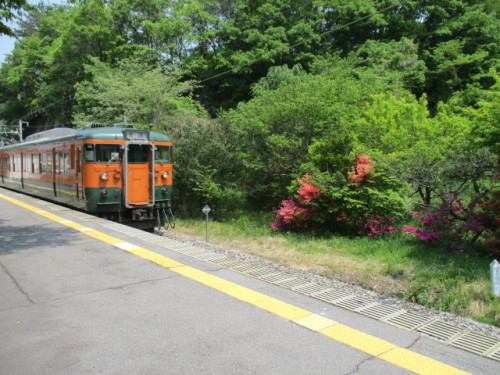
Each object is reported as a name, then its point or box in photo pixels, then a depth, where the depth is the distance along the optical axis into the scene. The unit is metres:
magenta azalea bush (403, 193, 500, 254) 8.73
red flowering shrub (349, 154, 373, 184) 11.03
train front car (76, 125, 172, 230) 11.77
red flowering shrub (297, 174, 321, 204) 11.59
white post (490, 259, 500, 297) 5.87
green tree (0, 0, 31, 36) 8.01
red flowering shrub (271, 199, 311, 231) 12.24
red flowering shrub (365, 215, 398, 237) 11.22
